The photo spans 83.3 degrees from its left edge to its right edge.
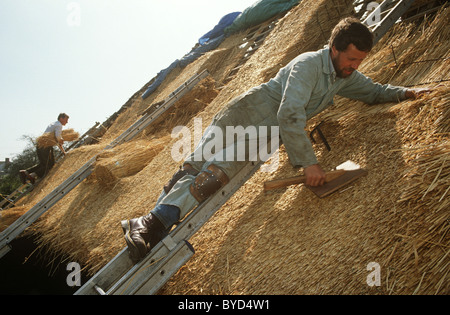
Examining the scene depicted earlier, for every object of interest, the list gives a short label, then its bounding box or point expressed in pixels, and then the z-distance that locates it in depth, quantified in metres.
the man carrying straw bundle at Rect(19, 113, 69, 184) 6.50
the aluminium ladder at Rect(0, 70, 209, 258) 3.55
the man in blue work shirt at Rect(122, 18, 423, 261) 1.50
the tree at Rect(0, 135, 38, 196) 14.89
